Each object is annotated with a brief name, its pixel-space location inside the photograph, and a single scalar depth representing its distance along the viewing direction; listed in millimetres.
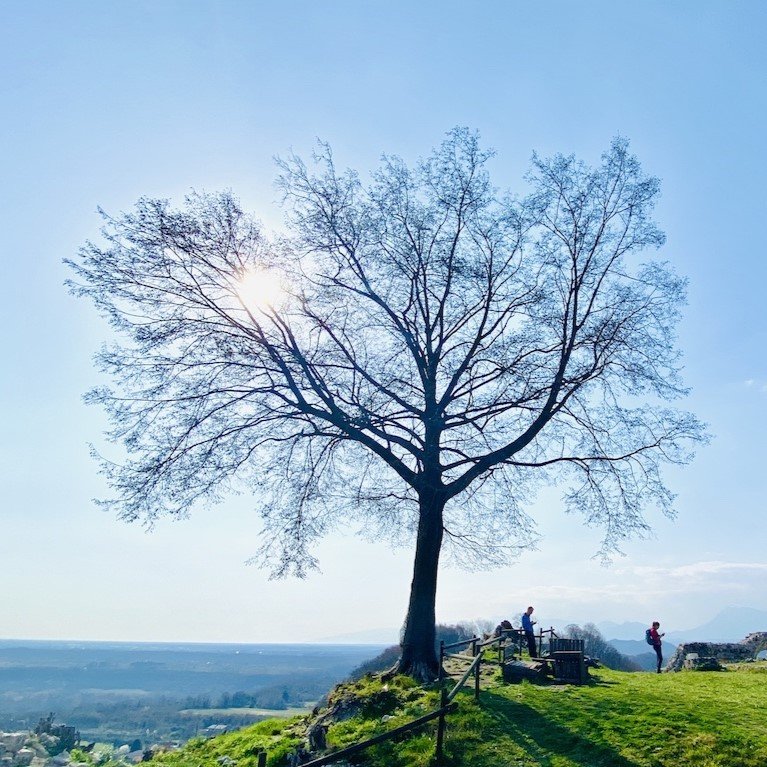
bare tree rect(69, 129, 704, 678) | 16328
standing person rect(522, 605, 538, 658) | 20297
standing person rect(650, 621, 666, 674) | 22281
